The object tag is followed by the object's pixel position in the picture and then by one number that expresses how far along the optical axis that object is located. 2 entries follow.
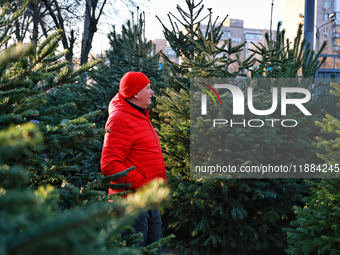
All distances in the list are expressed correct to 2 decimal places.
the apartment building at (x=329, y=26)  61.51
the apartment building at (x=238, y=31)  79.61
